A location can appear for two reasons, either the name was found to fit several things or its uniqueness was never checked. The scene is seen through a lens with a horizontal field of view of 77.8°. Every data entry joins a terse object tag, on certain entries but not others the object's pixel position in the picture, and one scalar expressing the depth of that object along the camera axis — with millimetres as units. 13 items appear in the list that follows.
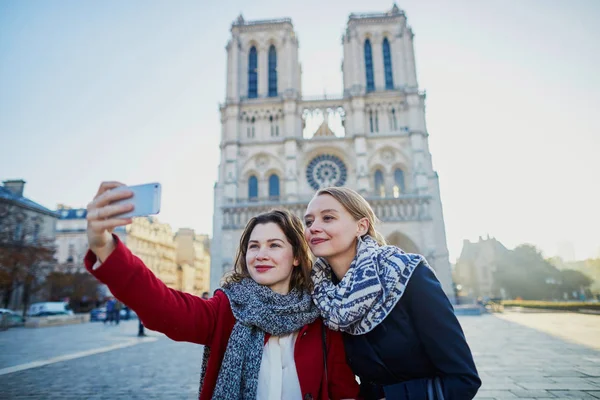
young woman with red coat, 1603
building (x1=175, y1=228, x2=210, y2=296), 53203
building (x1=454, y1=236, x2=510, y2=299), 43272
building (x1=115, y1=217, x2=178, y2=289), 40622
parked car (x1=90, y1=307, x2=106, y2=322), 23656
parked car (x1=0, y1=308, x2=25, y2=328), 15516
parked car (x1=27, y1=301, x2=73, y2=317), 22453
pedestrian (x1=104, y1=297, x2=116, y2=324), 19888
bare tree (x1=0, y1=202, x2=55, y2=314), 17875
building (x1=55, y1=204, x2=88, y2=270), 38750
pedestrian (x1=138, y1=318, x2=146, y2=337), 12867
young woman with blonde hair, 1528
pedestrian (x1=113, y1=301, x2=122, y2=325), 20728
